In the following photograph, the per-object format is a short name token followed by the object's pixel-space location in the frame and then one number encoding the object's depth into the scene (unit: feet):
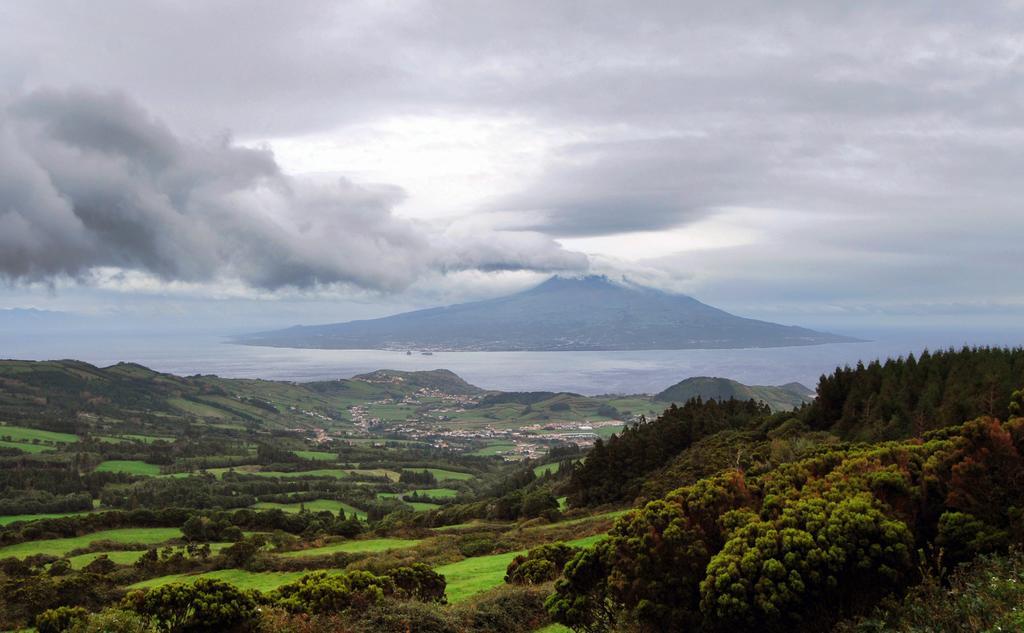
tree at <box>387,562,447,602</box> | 53.16
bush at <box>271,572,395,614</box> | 44.80
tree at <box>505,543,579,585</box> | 57.77
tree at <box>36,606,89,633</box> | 42.65
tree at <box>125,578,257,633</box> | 41.01
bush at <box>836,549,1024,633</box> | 27.07
